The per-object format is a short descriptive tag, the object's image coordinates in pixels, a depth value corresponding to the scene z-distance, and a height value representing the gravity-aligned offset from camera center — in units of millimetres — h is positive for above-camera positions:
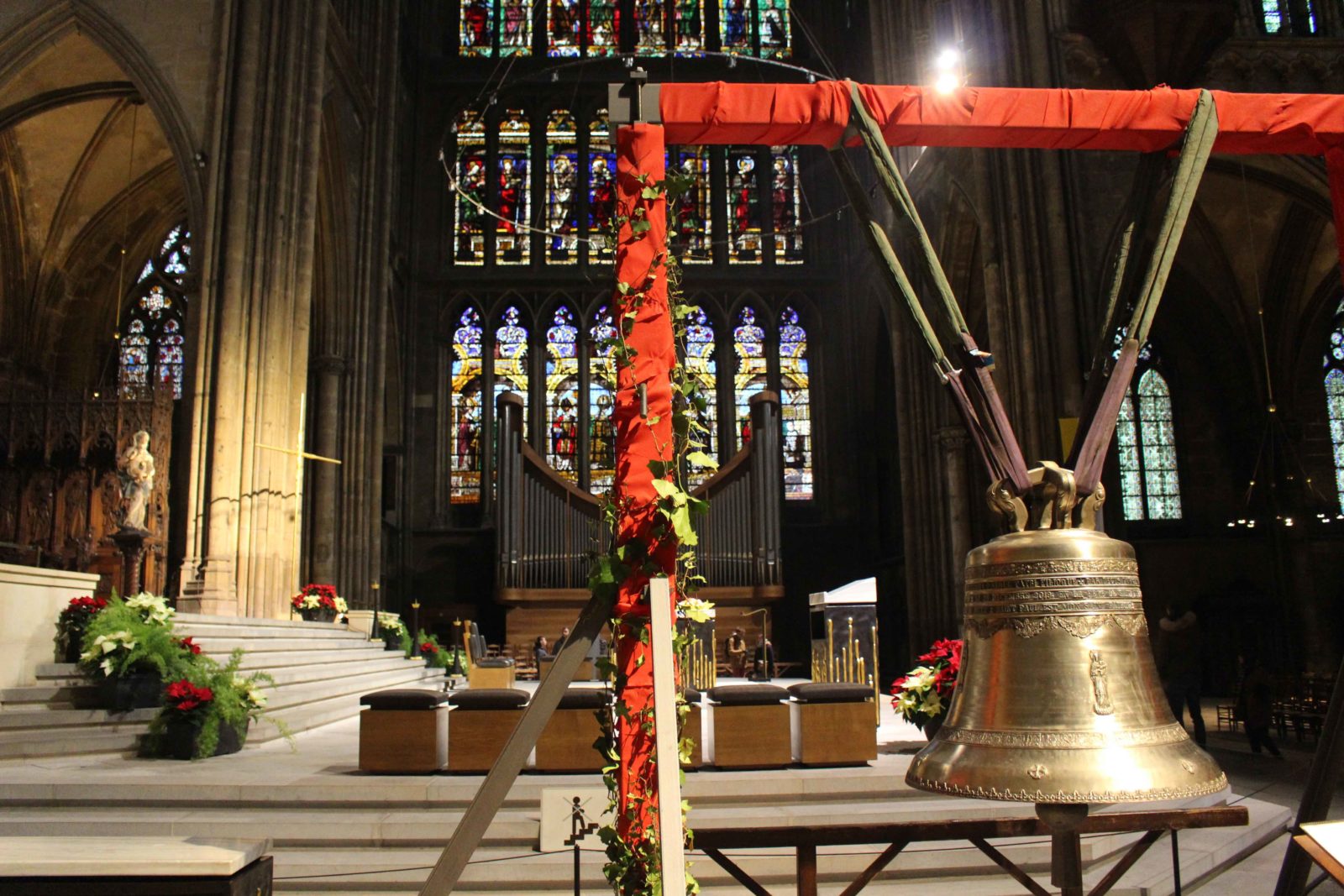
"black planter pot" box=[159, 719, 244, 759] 6613 -860
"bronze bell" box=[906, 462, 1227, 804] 2018 -187
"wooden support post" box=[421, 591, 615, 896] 2230 -391
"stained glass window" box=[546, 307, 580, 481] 21953 +4198
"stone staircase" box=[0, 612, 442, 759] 6723 -733
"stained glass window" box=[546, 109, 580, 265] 22828 +8918
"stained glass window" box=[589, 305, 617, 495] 21688 +3261
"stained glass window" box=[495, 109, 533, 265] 22859 +8848
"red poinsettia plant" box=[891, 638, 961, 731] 6094 -583
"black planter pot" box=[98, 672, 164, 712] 7156 -602
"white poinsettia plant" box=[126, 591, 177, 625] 7606 -40
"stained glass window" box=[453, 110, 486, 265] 22844 +8857
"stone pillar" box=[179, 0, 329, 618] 11594 +3283
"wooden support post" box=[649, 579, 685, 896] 1979 -301
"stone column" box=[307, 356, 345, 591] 15781 +1930
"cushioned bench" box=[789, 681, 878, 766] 5891 -756
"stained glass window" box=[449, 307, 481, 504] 21719 +3779
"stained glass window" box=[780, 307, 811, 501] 22281 +3876
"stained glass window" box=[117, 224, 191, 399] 19641 +5273
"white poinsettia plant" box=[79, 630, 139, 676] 7180 -299
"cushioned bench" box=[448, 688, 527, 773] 5719 -702
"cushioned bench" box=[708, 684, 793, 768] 5812 -761
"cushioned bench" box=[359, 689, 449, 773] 5699 -736
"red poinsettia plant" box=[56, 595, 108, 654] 7559 -142
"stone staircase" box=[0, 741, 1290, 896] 4574 -1069
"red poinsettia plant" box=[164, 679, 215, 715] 6605 -598
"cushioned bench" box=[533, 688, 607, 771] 5738 -780
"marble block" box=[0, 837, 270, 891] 2057 -504
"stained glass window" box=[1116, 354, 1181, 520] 17547 +2222
